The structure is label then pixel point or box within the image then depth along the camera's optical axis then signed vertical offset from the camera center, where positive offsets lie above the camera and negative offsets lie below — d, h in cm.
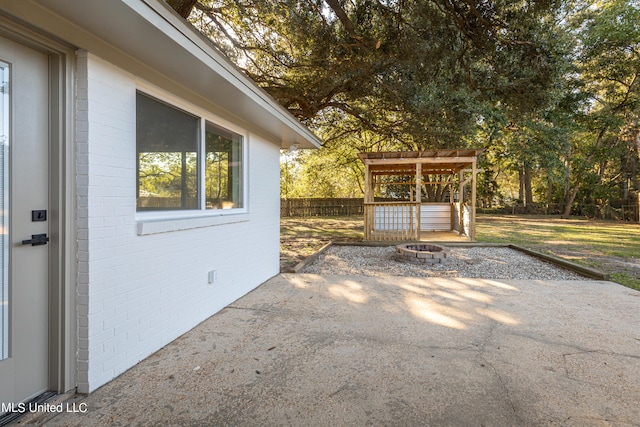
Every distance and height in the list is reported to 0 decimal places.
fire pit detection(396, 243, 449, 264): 636 -89
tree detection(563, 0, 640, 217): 1245 +611
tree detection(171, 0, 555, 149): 448 +276
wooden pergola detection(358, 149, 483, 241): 843 +16
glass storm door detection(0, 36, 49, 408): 172 -6
